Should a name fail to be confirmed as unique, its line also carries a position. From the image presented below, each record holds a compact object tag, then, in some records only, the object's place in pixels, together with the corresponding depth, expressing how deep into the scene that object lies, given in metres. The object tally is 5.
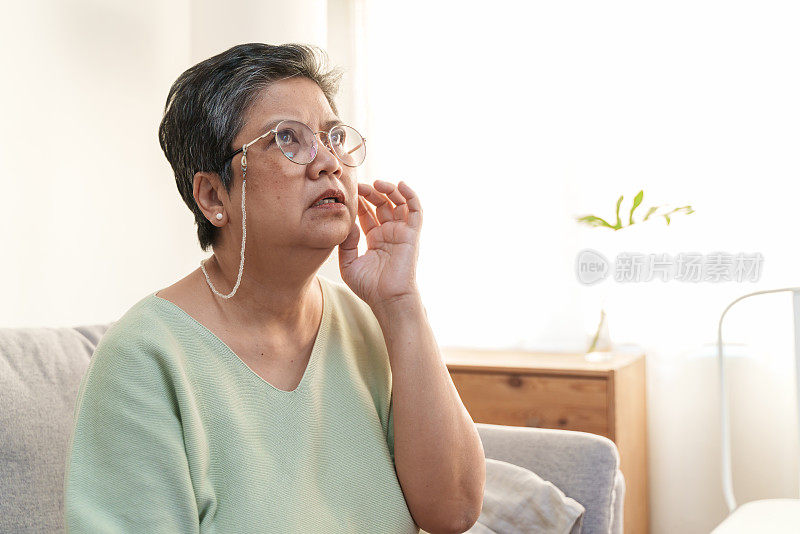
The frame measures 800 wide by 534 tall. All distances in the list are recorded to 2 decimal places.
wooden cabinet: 2.92
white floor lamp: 2.20
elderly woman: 1.86
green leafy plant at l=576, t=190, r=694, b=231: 3.15
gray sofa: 2.00
